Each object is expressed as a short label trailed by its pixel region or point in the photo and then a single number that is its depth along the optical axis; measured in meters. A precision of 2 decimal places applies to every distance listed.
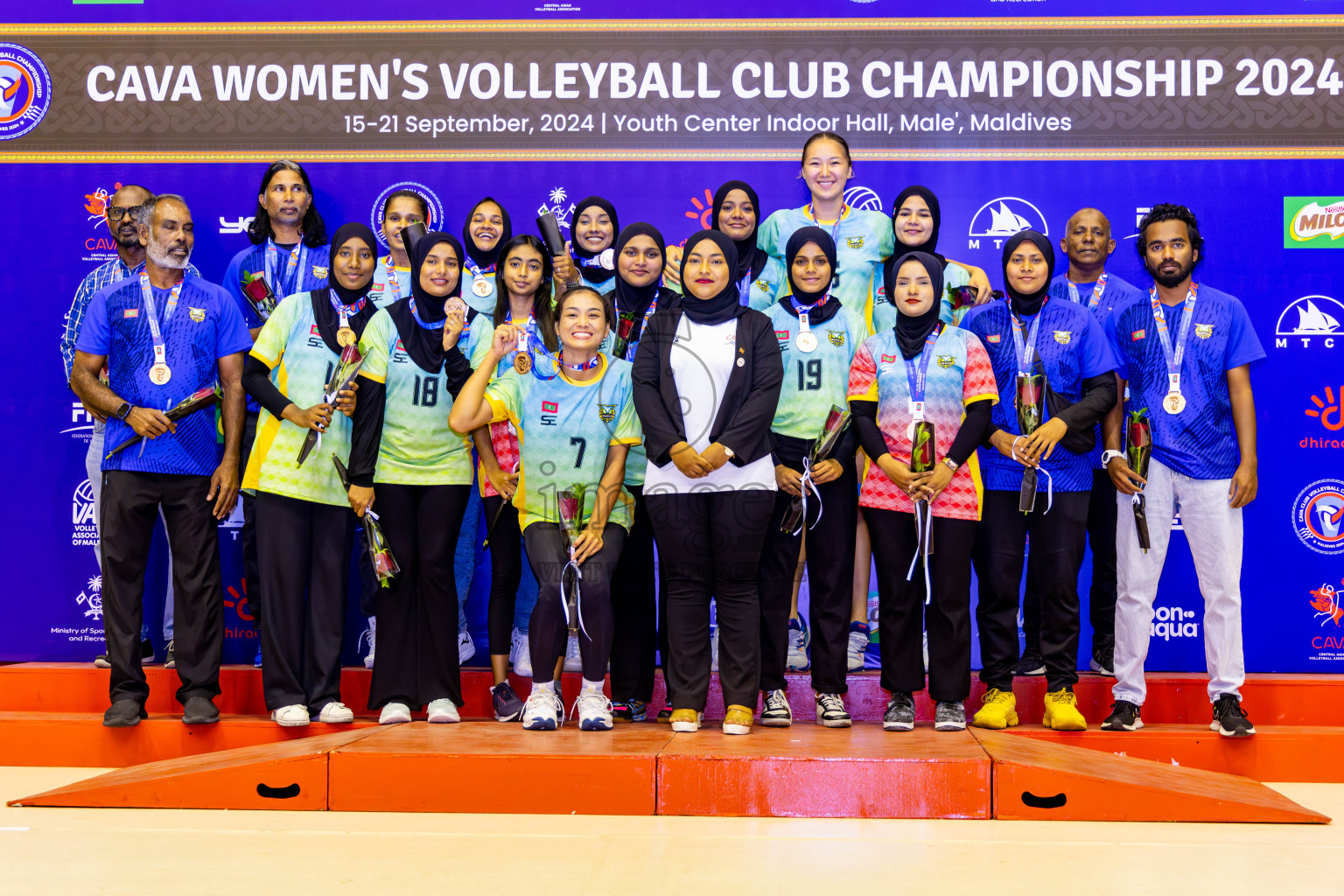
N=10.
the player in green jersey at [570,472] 3.74
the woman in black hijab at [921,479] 3.80
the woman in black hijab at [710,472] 3.67
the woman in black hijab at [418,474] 3.96
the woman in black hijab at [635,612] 3.97
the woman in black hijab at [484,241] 4.37
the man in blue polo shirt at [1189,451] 3.97
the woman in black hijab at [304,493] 3.98
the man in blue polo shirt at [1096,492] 4.32
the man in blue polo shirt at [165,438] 4.07
